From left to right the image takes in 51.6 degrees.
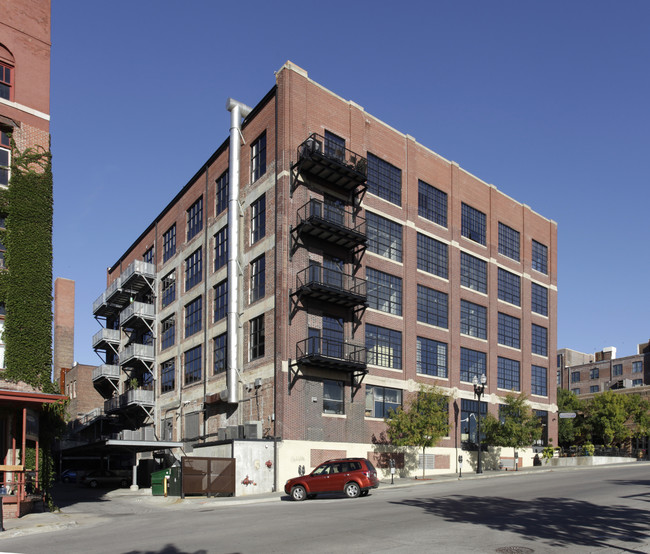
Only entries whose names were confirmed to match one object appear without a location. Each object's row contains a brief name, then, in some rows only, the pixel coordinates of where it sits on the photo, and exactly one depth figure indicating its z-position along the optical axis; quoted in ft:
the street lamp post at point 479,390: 135.03
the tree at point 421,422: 127.85
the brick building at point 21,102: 84.48
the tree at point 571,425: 240.53
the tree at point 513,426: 147.64
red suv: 90.53
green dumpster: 117.19
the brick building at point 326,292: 127.34
